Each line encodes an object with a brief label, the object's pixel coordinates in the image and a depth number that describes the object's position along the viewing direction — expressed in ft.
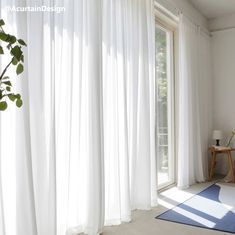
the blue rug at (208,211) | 9.39
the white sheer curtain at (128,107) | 9.37
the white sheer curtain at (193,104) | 14.74
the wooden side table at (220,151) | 16.30
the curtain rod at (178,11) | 13.23
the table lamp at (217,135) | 17.15
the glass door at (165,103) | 14.93
